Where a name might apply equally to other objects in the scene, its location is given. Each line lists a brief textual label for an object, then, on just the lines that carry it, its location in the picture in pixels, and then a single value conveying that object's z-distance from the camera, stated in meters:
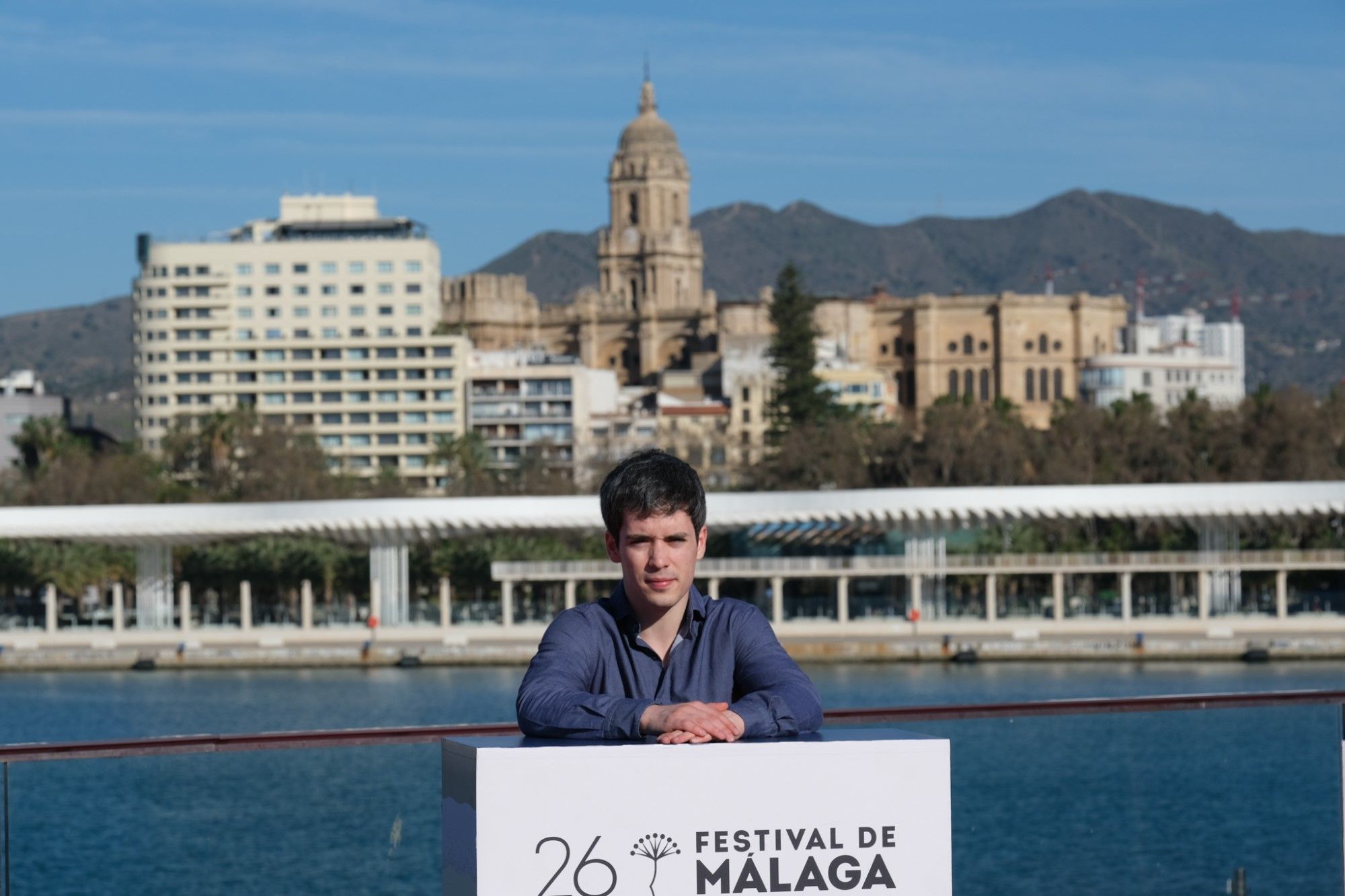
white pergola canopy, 52.72
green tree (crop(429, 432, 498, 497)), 73.44
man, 4.09
